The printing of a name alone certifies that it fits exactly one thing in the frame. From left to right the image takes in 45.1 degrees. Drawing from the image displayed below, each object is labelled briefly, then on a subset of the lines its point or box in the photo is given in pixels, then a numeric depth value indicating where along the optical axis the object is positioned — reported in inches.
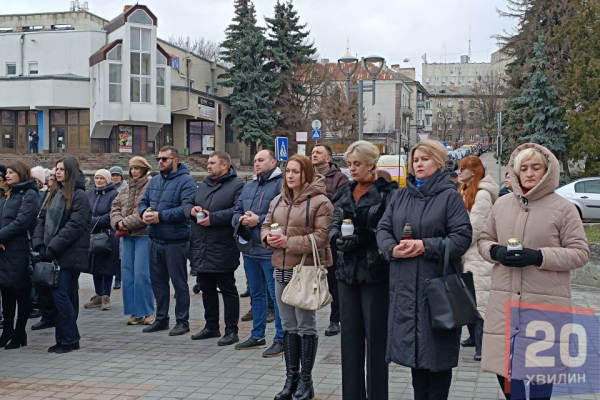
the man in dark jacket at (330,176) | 355.9
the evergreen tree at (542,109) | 1467.8
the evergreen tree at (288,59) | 2247.8
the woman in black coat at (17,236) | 323.3
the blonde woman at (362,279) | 219.5
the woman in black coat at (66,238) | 319.6
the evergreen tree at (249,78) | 2202.3
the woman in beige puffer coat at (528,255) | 186.4
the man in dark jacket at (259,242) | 307.7
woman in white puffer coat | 282.7
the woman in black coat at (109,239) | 421.1
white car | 960.9
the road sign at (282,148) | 907.4
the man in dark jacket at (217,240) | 329.4
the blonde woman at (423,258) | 189.3
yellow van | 1165.5
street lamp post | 909.8
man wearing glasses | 353.1
